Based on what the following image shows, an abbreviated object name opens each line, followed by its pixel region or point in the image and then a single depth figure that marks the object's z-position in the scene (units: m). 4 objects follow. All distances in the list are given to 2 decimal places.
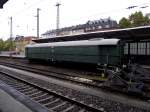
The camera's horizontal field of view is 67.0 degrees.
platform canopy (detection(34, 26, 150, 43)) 10.07
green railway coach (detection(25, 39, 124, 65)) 9.25
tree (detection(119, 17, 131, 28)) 22.74
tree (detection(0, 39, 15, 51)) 55.22
